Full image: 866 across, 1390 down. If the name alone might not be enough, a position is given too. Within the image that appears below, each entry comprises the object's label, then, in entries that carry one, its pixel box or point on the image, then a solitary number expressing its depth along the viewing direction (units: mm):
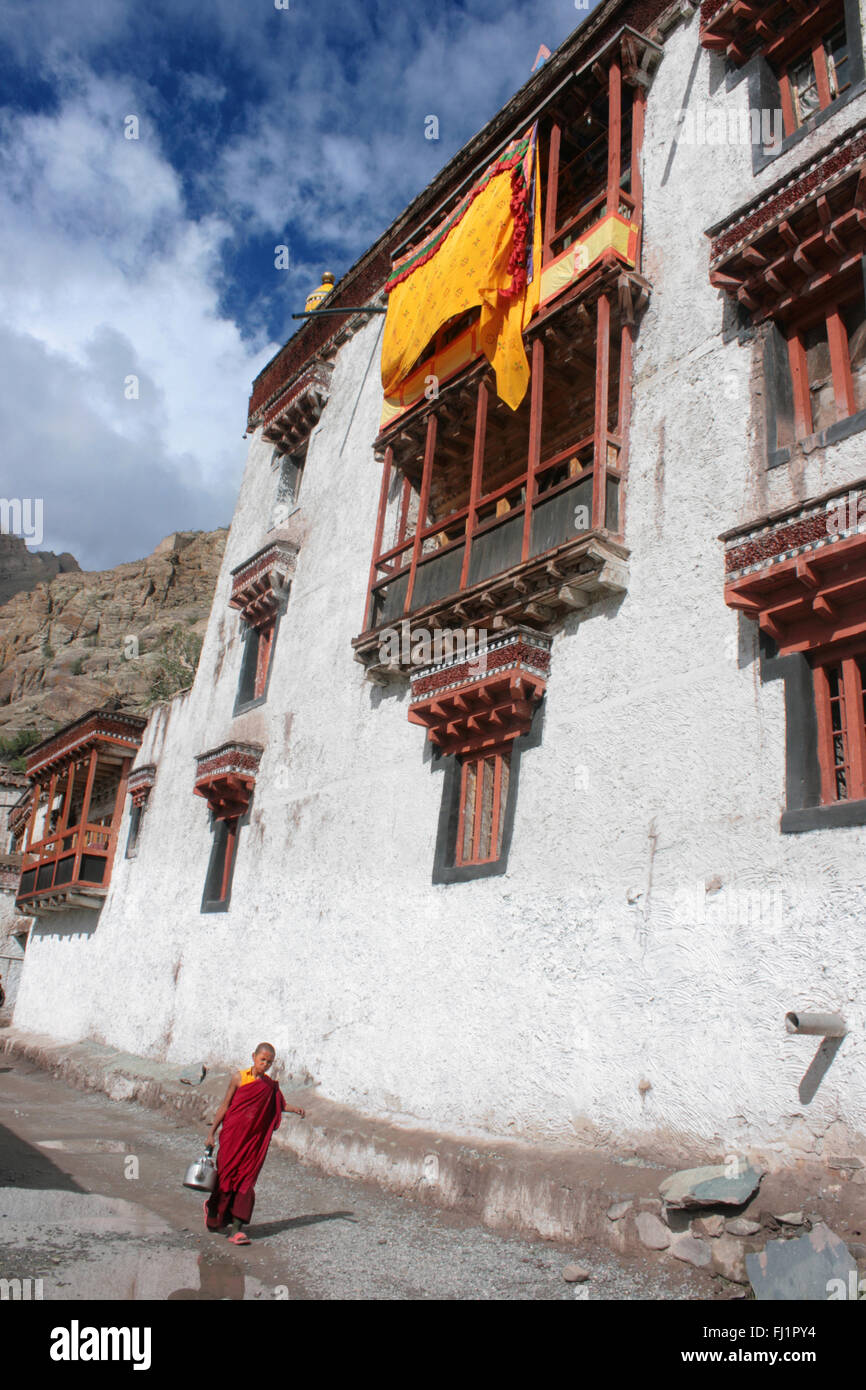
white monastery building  6008
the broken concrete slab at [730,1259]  4695
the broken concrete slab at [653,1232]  5137
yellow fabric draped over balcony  9820
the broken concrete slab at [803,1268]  4297
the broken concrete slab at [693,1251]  4891
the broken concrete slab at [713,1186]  5008
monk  5781
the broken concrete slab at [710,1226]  4945
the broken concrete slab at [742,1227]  4844
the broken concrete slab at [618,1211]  5395
